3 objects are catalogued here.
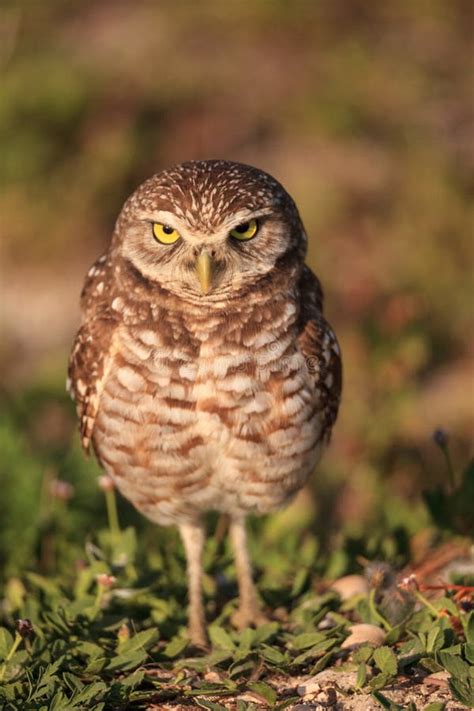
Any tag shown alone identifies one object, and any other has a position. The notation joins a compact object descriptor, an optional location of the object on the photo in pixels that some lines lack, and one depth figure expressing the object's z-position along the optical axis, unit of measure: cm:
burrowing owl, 662
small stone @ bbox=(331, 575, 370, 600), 757
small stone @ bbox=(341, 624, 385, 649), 666
